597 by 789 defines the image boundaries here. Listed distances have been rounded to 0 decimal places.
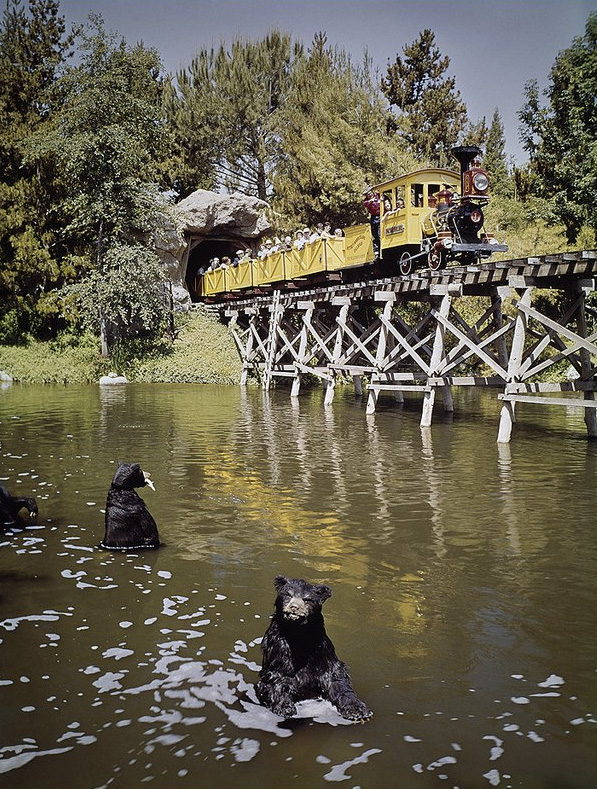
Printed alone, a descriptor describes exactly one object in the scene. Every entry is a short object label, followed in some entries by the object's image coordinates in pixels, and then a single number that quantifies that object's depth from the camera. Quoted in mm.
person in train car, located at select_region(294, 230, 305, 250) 22281
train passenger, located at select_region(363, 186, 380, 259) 18672
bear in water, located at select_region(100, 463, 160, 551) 6414
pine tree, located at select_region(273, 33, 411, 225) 29328
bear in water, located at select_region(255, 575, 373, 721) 3738
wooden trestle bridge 12664
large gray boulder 30859
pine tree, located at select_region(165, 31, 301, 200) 35719
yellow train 15633
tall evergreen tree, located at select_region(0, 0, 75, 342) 28875
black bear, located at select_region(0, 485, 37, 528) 7082
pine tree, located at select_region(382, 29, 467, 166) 33344
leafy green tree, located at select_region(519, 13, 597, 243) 29328
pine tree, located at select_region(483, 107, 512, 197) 40156
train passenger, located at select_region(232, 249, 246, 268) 27903
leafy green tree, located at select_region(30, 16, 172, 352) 26719
